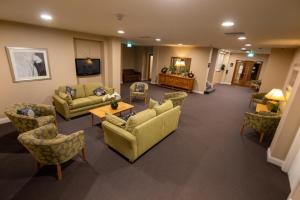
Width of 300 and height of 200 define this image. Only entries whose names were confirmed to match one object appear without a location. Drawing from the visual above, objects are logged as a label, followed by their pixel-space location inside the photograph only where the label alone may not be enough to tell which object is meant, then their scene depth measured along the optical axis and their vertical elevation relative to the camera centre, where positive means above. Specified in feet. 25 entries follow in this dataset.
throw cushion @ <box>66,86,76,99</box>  15.96 -4.11
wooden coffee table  13.19 -5.07
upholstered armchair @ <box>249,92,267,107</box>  21.32 -4.37
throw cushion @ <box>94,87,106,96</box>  18.08 -4.37
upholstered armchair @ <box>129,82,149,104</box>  21.12 -4.83
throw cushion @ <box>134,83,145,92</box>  21.80 -4.21
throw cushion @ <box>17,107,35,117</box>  10.68 -4.41
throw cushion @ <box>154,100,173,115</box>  11.21 -3.69
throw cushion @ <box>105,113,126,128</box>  9.86 -4.30
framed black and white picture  13.21 -1.24
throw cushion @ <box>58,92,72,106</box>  14.49 -4.33
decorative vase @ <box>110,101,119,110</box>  14.33 -4.63
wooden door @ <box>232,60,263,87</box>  37.93 -1.70
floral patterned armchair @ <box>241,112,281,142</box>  11.88 -4.53
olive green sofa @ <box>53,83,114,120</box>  14.52 -4.89
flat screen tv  18.25 -1.52
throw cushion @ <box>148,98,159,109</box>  12.14 -3.68
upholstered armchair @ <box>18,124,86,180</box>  7.18 -4.75
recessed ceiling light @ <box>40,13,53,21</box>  9.64 +2.26
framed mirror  29.93 -0.69
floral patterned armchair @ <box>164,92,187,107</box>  15.92 -4.06
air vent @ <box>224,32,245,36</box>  11.82 +2.44
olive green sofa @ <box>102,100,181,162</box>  9.20 -4.73
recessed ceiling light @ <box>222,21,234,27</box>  8.71 +2.39
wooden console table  28.76 -4.20
